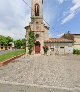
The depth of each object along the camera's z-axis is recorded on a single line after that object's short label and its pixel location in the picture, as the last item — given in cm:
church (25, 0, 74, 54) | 1423
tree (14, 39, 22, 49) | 3071
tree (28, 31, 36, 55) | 1361
